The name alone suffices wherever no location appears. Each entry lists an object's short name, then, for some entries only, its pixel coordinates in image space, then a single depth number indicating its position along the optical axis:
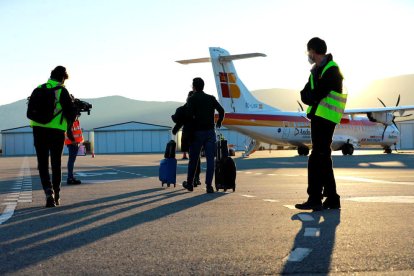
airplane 34.72
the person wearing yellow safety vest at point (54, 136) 8.06
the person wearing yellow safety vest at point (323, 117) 7.22
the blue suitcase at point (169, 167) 11.33
